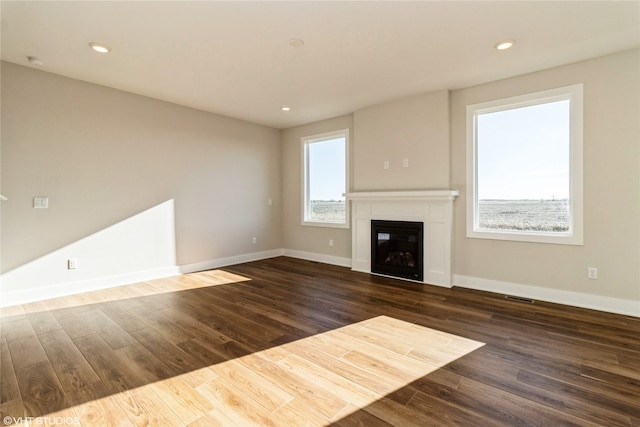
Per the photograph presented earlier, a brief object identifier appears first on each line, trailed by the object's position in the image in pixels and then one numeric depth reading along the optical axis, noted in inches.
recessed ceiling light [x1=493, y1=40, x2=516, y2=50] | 110.7
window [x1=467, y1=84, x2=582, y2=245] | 130.3
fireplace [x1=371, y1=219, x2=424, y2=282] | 168.8
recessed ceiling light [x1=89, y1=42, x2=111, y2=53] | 112.1
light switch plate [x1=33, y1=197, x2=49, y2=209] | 135.0
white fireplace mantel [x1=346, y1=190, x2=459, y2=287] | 158.9
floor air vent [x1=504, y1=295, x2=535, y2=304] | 134.7
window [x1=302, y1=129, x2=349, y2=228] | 214.8
